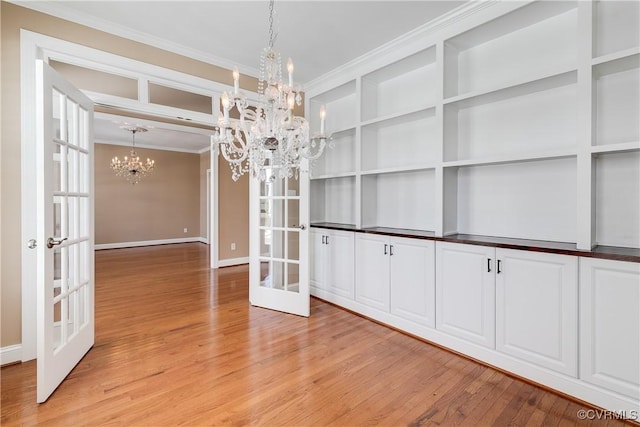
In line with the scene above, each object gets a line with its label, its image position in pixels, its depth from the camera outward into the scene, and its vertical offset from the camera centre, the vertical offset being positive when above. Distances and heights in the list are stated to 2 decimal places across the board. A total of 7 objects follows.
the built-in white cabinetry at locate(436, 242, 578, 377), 1.98 -0.66
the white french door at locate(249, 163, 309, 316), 3.39 -0.39
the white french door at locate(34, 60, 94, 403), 1.90 -0.12
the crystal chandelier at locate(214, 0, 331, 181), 1.99 +0.59
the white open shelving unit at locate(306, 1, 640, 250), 1.99 +0.73
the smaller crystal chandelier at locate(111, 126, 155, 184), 7.60 +1.14
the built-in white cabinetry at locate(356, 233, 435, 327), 2.75 -0.65
